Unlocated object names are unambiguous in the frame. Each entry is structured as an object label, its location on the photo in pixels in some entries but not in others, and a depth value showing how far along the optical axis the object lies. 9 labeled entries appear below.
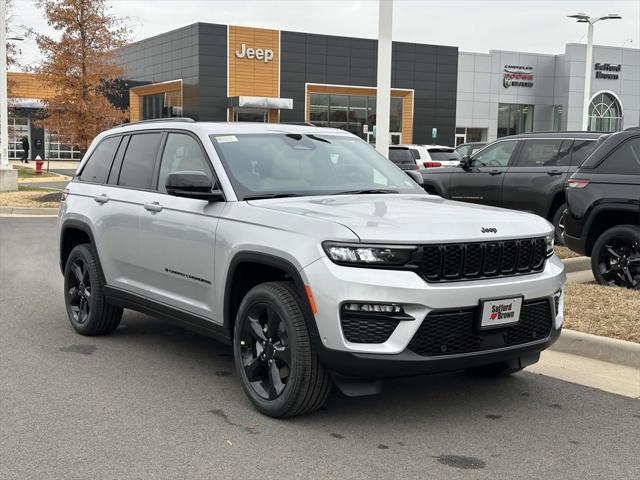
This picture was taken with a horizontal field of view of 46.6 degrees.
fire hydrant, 34.06
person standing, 47.81
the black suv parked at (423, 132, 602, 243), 11.60
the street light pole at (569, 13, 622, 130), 35.66
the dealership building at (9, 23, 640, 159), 47.81
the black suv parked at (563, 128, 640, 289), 8.05
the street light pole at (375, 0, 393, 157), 12.40
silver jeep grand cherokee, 4.11
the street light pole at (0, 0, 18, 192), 22.89
